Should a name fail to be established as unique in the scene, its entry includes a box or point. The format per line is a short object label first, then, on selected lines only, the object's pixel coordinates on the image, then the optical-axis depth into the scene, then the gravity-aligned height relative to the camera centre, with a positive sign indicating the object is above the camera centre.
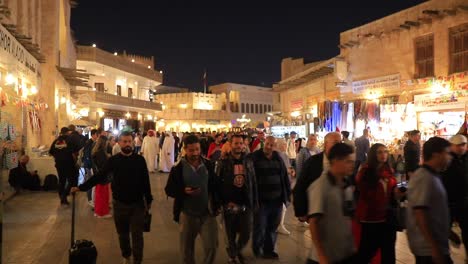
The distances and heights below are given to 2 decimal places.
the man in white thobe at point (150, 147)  17.22 -0.52
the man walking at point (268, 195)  6.13 -0.86
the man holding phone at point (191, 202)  5.07 -0.80
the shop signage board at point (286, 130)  20.75 +0.22
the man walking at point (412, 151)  11.03 -0.42
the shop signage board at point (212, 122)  55.35 +1.57
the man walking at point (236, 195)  5.66 -0.80
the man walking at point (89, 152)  10.55 -0.45
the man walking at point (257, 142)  11.27 -0.20
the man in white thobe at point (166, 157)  18.02 -0.97
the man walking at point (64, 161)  10.47 -0.67
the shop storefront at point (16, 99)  10.99 +1.03
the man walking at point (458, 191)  4.91 -0.65
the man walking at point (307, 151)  8.22 -0.33
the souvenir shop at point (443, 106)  13.10 +0.91
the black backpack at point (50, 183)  12.75 -1.46
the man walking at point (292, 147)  16.20 -0.48
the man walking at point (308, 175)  3.89 -0.42
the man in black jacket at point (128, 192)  5.41 -0.73
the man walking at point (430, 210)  3.57 -0.63
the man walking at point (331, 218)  3.21 -0.63
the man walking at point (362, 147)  12.91 -0.37
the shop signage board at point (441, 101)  13.00 +1.07
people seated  11.94 -1.25
